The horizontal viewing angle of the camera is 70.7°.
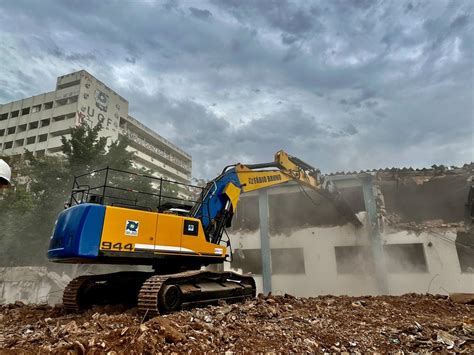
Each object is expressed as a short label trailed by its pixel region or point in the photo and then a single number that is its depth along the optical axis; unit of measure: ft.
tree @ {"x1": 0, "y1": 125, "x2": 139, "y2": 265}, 57.57
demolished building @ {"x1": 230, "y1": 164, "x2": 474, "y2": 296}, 45.57
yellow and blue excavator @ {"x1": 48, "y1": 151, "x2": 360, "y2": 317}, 19.66
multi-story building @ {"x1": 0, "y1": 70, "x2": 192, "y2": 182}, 139.44
